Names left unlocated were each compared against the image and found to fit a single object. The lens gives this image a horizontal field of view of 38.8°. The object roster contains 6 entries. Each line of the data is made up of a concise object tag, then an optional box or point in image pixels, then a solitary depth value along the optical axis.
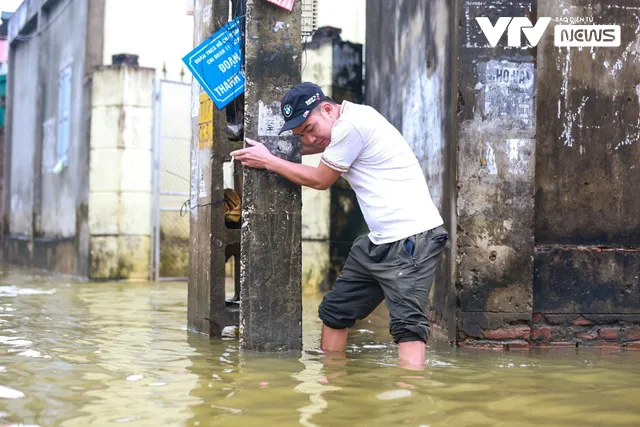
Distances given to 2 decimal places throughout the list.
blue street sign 5.65
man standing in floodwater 4.91
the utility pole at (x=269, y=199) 5.25
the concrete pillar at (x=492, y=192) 6.29
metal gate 12.99
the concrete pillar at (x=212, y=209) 6.29
